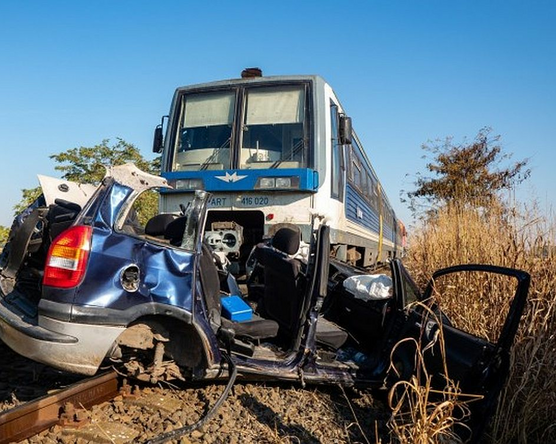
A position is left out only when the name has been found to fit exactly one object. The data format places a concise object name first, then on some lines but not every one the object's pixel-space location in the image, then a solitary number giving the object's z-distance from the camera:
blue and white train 6.91
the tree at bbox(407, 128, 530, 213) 17.91
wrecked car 2.87
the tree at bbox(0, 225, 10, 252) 14.28
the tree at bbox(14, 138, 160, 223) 18.69
